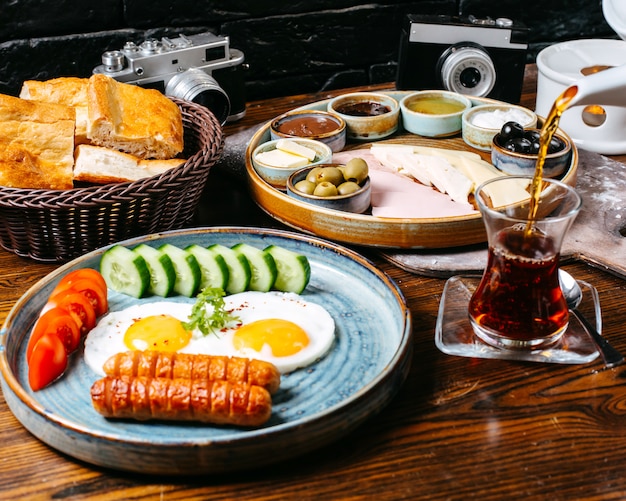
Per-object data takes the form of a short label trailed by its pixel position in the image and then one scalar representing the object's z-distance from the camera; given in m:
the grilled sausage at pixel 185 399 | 1.42
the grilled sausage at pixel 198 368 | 1.49
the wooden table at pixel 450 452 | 1.40
